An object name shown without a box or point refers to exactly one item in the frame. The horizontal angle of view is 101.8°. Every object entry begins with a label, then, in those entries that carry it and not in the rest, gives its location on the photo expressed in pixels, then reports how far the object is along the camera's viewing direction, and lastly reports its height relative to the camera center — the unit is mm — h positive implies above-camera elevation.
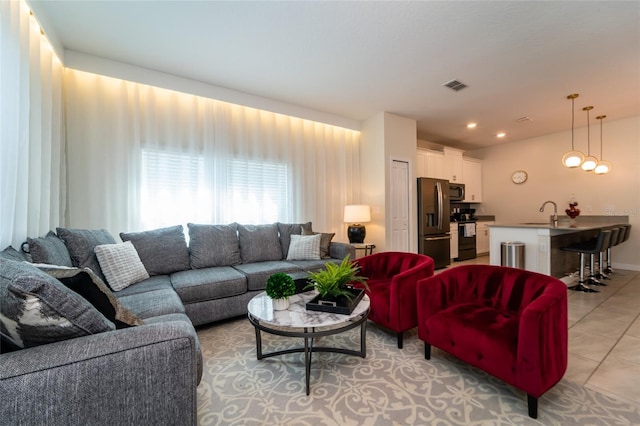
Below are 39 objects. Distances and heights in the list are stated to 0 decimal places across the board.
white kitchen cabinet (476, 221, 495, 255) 6051 -625
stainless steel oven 5613 -623
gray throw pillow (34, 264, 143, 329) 1068 -341
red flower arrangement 4116 -19
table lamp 4168 -120
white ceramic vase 1755 -625
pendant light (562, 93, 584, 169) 3646 +746
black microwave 5840 +453
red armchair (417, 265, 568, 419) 1336 -693
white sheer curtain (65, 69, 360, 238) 2797 +659
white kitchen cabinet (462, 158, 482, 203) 6199 +787
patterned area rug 1376 -1092
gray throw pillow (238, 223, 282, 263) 3215 -404
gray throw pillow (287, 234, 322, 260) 3352 -473
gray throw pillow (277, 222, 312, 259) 3521 -270
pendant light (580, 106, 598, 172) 3879 +714
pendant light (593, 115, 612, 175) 4188 +705
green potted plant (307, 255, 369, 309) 1769 -503
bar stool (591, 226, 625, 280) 3747 -473
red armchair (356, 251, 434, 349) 2049 -693
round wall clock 5867 +792
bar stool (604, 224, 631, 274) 4066 -423
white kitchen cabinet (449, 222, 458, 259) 5480 -629
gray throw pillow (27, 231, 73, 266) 1680 -264
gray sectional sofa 737 -457
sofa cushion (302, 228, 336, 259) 3442 -432
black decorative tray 1648 -608
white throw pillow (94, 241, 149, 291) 2154 -455
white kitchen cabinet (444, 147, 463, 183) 5747 +1053
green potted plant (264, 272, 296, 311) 1723 -518
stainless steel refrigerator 4812 -167
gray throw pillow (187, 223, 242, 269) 2904 -396
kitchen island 3441 -463
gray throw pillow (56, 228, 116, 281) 2117 -290
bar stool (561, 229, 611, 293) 3402 -503
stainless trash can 3527 -591
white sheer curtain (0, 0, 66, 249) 1569 +600
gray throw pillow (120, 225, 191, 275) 2633 -388
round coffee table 1540 -660
